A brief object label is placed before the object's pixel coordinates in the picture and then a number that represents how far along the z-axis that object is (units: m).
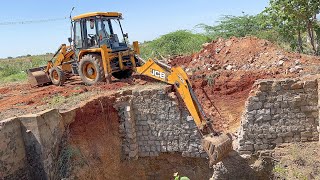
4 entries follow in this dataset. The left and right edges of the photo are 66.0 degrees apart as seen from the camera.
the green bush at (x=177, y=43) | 13.27
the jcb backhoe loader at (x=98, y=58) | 6.69
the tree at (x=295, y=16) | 8.54
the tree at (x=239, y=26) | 12.99
